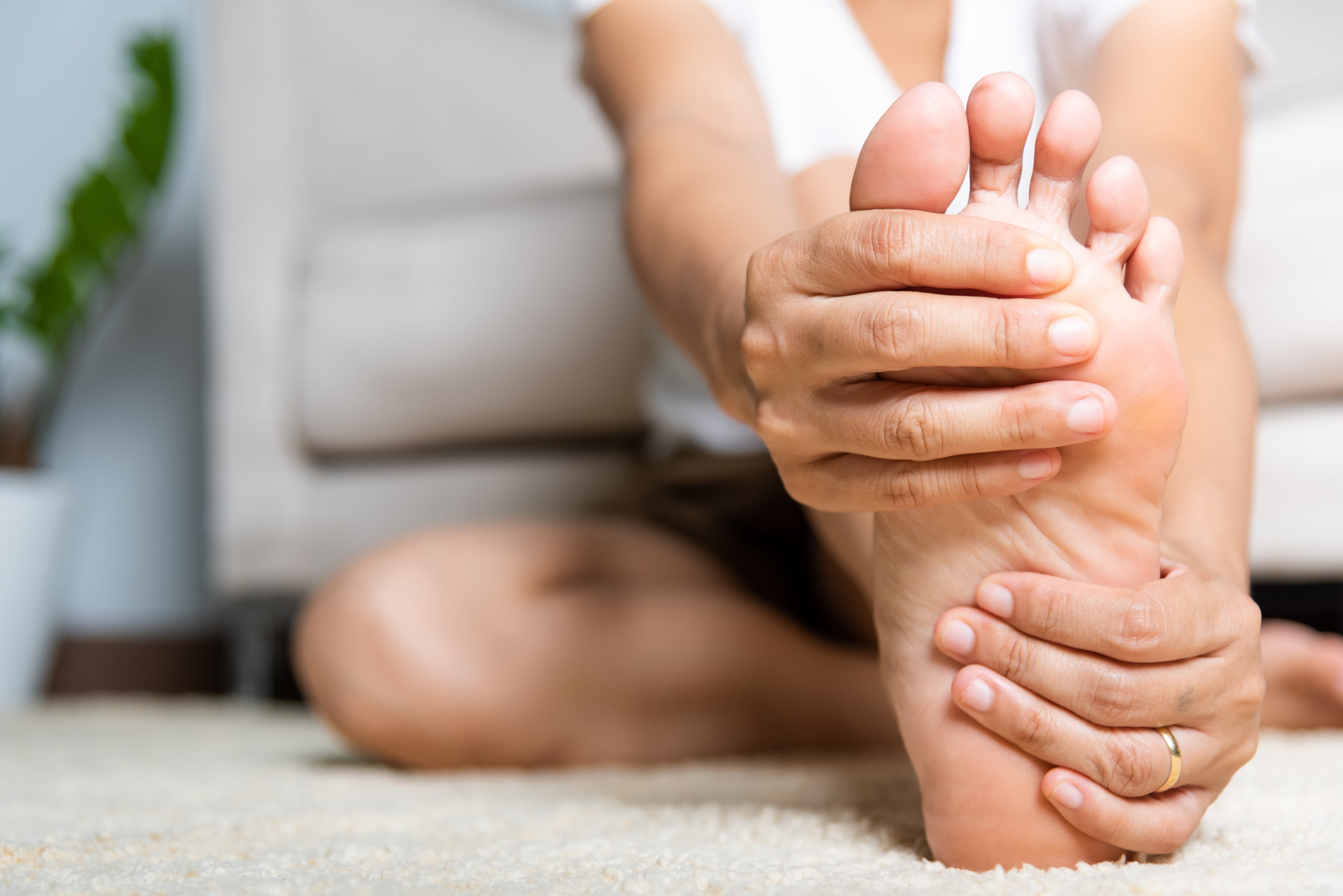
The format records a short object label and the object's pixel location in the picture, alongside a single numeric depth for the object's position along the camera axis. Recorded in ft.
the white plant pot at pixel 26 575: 4.17
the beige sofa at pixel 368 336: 3.57
